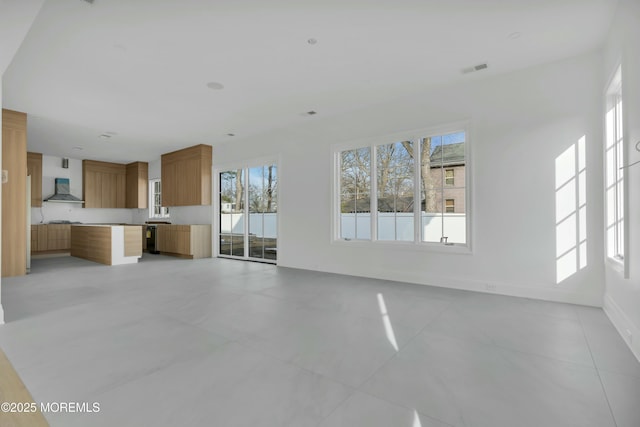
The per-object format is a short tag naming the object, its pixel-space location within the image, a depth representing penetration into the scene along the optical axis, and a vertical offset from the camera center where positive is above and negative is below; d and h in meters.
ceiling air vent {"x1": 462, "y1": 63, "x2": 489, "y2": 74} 3.76 +1.87
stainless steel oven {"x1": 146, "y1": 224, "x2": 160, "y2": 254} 8.66 -0.71
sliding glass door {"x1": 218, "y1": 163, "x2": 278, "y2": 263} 6.79 +0.02
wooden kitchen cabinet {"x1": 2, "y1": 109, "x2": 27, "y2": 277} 5.06 +0.34
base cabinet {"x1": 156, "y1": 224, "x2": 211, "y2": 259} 7.60 -0.69
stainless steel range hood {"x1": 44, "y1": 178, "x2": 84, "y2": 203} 8.80 +0.64
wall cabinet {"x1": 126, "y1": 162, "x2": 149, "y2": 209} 9.88 +0.97
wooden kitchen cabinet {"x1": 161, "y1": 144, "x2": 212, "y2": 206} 7.78 +1.05
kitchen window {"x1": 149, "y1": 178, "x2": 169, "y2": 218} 9.94 +0.55
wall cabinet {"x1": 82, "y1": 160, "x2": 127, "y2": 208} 9.56 +1.02
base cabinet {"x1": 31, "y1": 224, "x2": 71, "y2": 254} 8.15 -0.65
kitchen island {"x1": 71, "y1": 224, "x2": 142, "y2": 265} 6.59 -0.68
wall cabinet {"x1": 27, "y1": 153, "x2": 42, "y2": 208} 8.44 +1.13
